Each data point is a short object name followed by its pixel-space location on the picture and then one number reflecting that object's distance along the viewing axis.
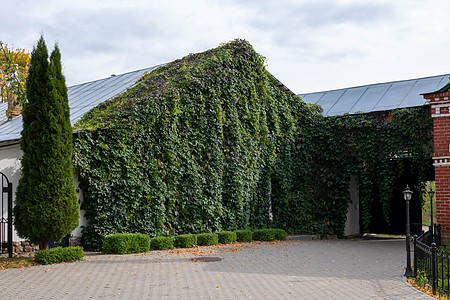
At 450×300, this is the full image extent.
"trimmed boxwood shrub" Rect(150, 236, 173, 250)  12.73
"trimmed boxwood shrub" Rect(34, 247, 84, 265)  9.77
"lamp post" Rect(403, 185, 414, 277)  8.88
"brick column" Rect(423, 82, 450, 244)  14.35
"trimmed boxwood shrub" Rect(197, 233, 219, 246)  14.16
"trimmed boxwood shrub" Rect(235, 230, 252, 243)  15.78
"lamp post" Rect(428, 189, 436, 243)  15.68
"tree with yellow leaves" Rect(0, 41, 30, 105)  9.66
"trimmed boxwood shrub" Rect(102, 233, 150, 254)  11.61
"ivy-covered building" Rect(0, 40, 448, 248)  12.65
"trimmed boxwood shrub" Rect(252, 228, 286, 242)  16.45
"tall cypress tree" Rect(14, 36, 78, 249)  10.12
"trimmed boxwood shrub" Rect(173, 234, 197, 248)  13.47
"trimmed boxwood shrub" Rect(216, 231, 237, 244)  14.98
